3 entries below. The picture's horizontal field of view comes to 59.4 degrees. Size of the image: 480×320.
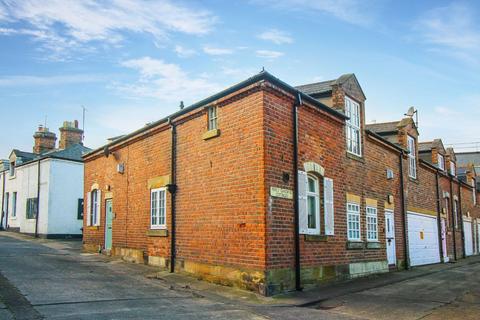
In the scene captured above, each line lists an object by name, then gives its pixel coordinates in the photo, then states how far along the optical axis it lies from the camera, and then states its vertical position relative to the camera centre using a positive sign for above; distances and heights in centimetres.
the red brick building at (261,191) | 1034 +82
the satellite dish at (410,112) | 2099 +532
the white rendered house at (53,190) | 2403 +173
